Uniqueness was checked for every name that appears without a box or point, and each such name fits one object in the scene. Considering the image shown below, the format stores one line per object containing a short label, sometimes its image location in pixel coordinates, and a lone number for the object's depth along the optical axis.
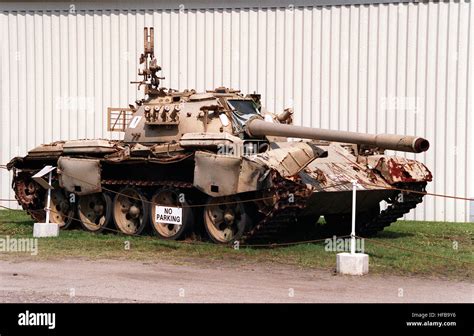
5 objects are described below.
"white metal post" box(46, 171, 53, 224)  17.31
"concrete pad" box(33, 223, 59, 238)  17.39
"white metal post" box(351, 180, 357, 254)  12.58
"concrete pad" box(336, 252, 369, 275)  12.35
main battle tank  15.16
